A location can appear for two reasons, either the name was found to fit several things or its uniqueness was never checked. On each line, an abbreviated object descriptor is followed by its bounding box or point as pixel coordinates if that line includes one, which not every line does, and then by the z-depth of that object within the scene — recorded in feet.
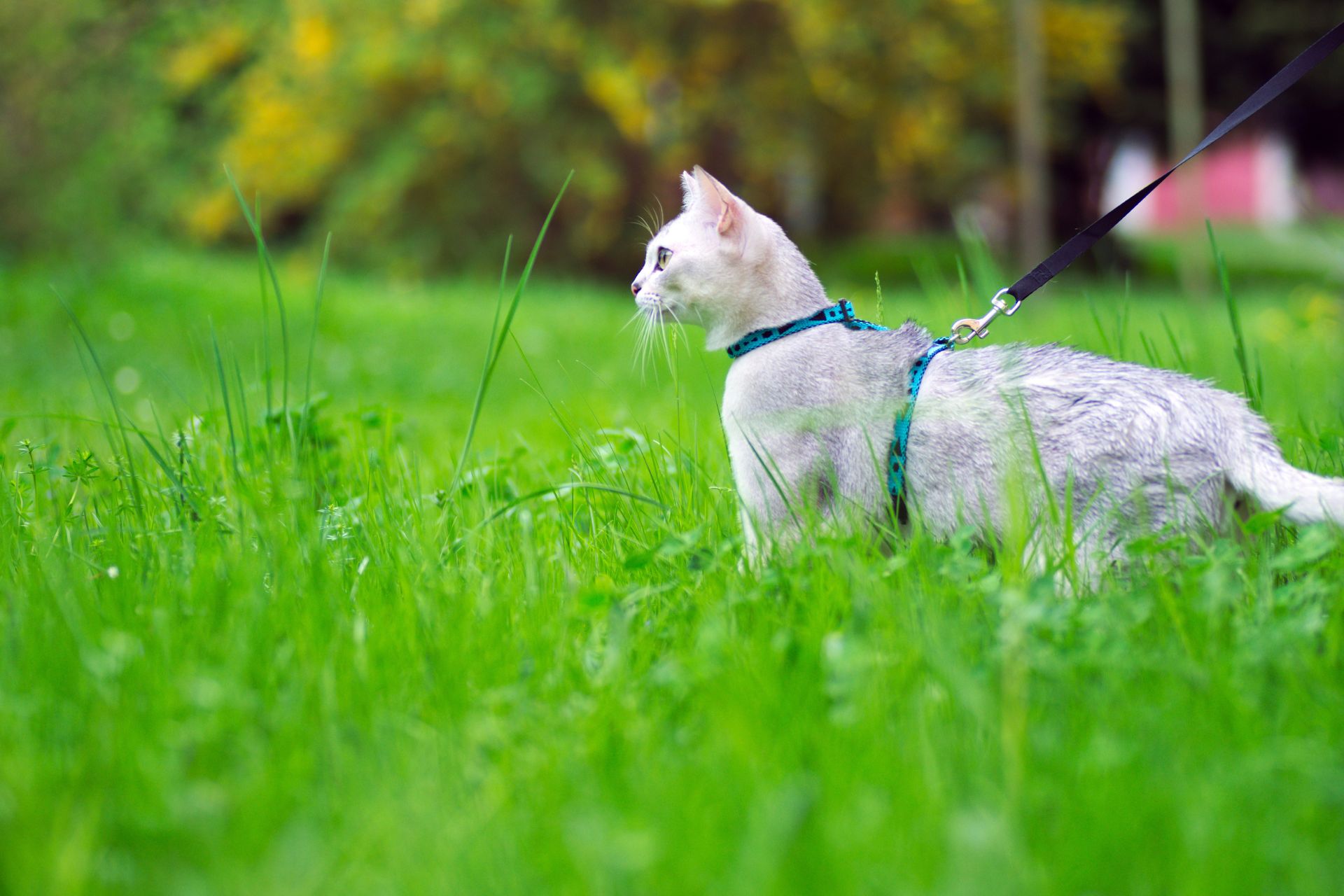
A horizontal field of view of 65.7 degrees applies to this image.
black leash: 7.82
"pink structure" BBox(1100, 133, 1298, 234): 108.68
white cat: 7.00
